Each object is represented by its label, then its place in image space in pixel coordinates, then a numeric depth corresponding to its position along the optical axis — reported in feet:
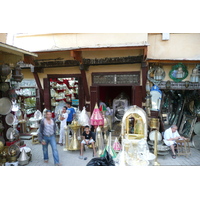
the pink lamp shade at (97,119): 18.04
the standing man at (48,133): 13.73
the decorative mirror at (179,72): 18.44
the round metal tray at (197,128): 18.89
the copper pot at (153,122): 17.75
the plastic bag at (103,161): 10.60
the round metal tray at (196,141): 17.74
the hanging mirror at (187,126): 19.25
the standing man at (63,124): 19.17
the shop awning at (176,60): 17.08
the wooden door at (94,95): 20.44
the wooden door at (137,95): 19.13
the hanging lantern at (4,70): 12.93
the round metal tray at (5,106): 14.16
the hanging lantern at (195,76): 18.14
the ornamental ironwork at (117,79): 19.43
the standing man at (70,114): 20.30
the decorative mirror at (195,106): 20.06
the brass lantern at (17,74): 14.78
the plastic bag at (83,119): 19.21
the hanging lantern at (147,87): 18.74
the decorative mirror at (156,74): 18.70
